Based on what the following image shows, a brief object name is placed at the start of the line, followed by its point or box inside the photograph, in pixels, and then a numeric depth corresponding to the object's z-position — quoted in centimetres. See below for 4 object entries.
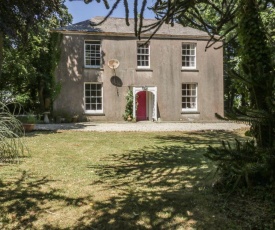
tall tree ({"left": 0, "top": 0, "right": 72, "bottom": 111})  1608
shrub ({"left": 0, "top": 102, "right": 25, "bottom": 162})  538
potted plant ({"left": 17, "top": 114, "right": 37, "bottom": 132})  1316
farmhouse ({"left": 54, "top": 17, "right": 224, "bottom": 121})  1721
